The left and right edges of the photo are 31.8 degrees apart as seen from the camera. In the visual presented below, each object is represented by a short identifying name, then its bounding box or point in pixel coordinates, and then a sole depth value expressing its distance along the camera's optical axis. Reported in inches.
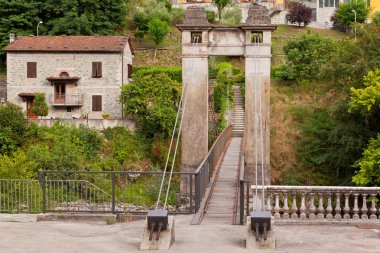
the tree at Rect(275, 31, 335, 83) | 1748.3
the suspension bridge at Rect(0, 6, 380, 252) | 643.8
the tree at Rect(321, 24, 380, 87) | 941.4
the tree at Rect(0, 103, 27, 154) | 1478.8
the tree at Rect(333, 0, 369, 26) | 2600.9
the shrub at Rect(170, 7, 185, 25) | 2655.0
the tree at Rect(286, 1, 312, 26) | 2696.9
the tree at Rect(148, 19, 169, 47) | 2305.6
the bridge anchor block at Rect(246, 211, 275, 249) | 374.6
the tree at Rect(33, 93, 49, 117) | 1729.8
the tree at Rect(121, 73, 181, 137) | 1507.1
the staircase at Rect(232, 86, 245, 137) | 1674.2
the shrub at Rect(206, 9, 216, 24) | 2620.6
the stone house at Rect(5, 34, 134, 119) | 1754.4
